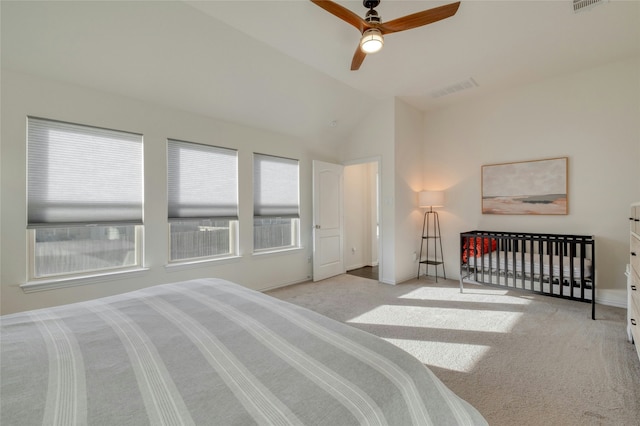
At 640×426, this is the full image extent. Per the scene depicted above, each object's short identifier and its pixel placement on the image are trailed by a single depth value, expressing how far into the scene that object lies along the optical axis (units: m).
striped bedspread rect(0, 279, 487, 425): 0.69
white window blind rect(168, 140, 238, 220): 3.32
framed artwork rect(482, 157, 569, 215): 3.77
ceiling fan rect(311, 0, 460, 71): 1.98
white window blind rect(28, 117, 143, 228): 2.51
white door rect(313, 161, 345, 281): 4.64
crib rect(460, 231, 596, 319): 3.09
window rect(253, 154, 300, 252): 4.11
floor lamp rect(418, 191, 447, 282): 4.55
